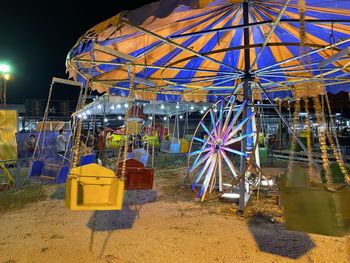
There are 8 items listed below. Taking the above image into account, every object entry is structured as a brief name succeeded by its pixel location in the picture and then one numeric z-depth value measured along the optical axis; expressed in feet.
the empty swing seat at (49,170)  21.47
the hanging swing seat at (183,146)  48.75
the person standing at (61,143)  42.86
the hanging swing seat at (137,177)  18.15
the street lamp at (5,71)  36.17
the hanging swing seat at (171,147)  47.39
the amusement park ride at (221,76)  9.60
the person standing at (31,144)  39.65
